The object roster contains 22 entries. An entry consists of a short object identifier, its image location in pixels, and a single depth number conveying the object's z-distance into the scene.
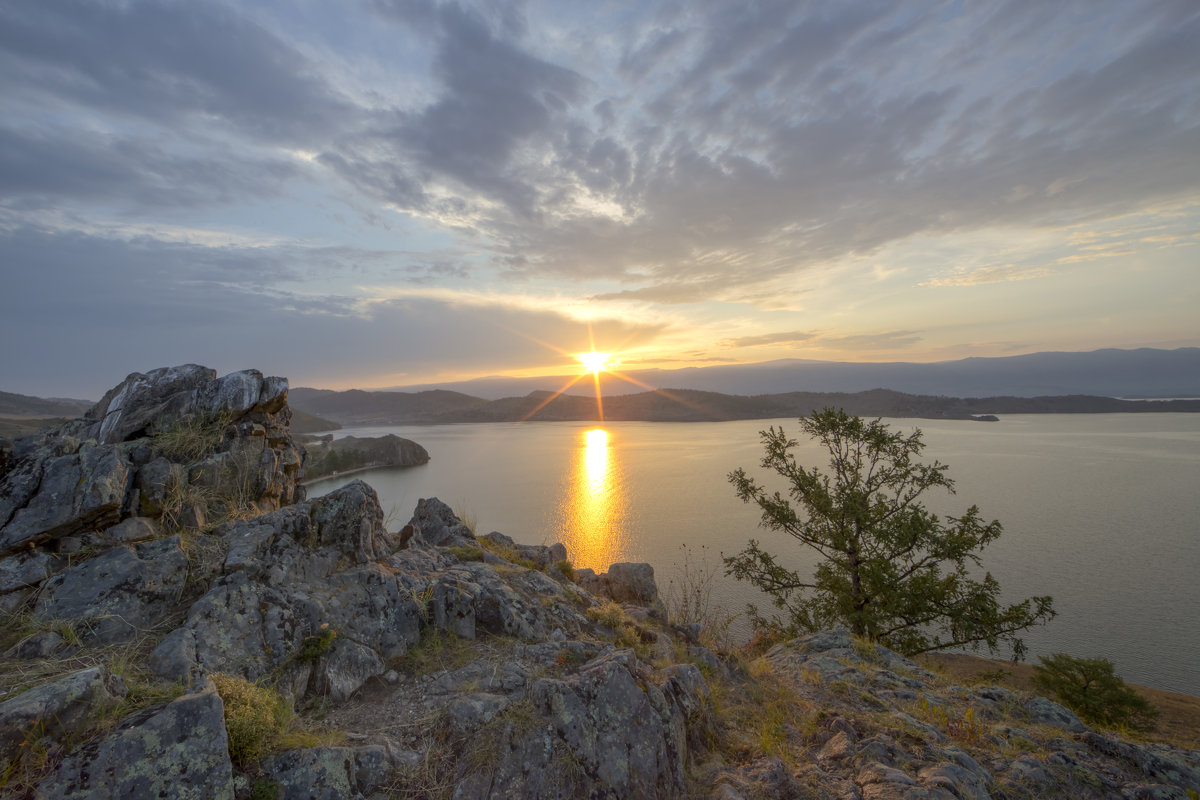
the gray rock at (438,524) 9.59
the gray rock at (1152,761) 4.93
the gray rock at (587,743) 3.88
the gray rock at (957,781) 4.26
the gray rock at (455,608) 5.75
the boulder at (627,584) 11.06
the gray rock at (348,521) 6.02
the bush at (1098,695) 10.76
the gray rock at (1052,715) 6.61
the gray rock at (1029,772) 4.75
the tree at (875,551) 12.02
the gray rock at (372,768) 3.53
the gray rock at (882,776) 4.32
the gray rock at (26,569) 4.41
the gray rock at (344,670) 4.53
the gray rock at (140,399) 6.48
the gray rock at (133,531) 5.12
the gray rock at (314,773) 3.28
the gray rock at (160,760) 2.80
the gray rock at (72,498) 4.76
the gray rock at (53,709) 2.79
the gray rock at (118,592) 4.25
